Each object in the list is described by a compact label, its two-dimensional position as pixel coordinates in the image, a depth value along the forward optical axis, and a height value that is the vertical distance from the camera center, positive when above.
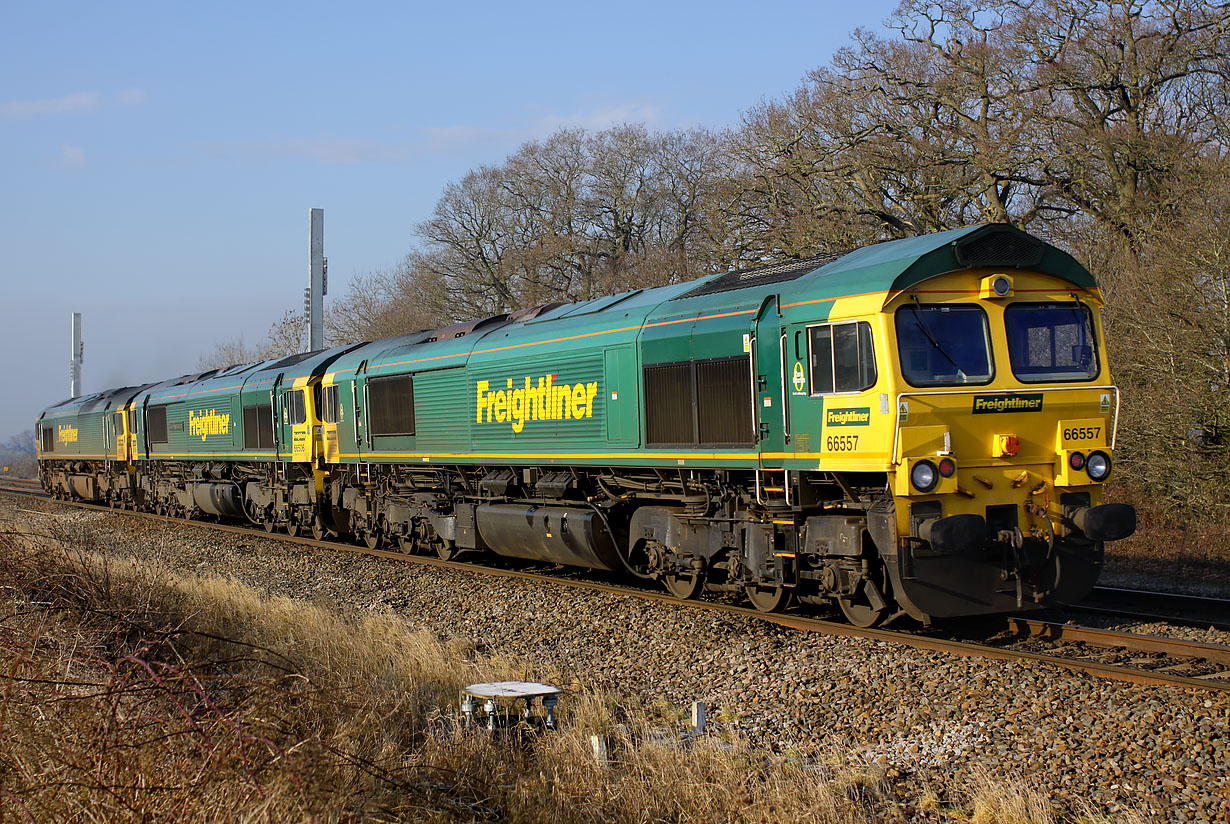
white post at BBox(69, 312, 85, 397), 58.50 +4.95
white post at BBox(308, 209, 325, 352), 28.58 +4.40
